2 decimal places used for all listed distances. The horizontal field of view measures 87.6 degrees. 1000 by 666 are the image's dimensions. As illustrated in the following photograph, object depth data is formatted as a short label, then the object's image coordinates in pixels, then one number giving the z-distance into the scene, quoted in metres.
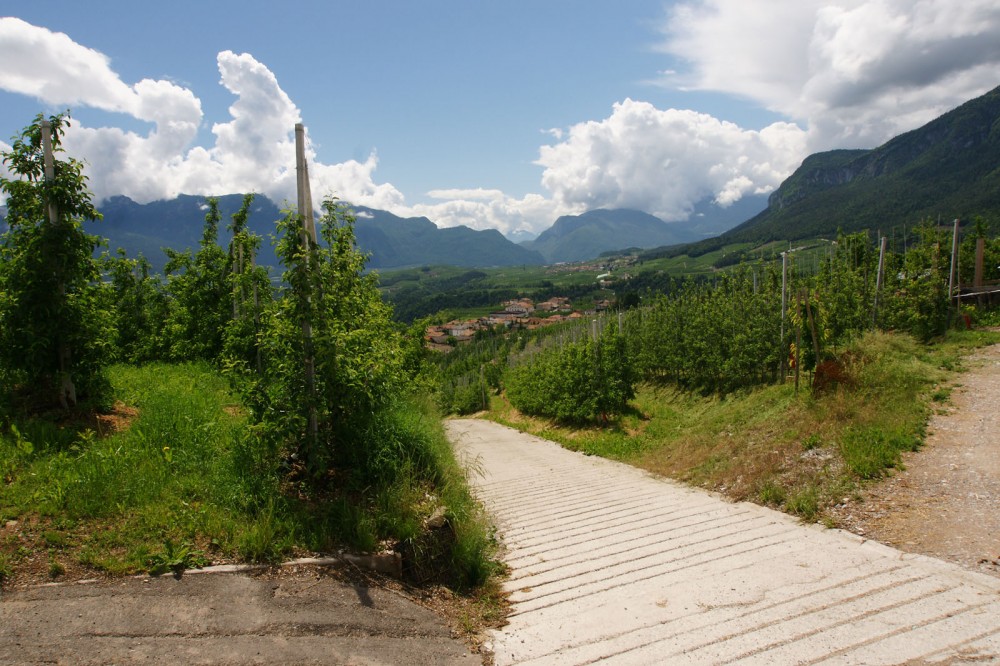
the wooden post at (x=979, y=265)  21.96
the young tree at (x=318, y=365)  5.57
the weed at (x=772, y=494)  8.01
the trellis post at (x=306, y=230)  5.63
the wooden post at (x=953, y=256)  17.45
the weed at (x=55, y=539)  4.45
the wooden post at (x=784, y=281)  16.85
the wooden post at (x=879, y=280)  18.20
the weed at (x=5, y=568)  4.05
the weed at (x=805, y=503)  7.28
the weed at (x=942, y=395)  10.21
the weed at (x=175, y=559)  4.35
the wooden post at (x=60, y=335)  6.96
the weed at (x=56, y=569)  4.17
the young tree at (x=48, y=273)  6.84
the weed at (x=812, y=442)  9.13
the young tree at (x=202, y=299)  14.57
